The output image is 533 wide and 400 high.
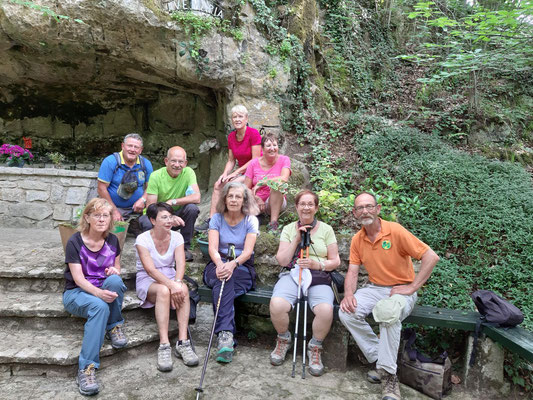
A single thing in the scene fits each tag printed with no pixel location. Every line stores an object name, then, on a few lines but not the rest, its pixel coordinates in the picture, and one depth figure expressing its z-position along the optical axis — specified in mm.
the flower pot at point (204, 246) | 3581
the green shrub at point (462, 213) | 3670
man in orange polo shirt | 2783
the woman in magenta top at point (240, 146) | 4434
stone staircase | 2662
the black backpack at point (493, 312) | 2689
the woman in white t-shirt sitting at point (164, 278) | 2914
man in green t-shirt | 3844
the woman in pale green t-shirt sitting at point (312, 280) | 2920
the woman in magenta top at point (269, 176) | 4082
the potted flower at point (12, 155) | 6219
